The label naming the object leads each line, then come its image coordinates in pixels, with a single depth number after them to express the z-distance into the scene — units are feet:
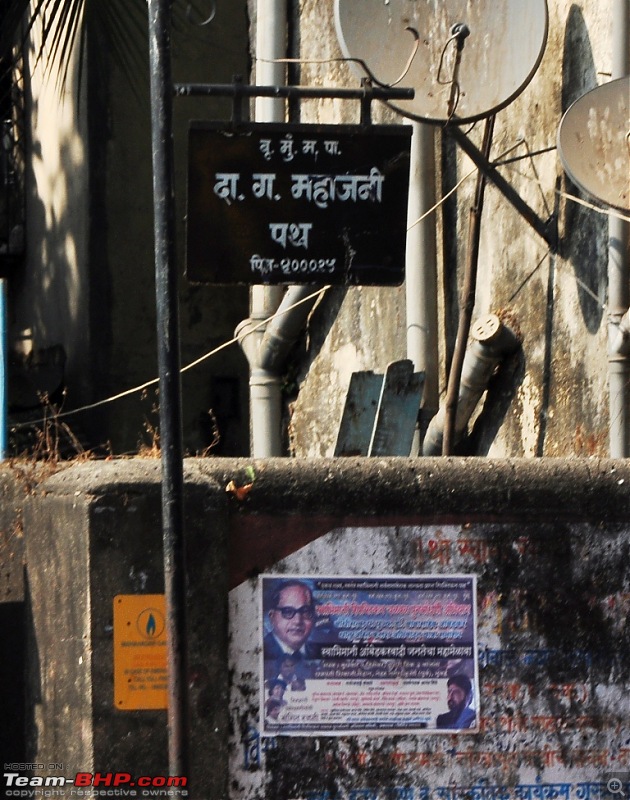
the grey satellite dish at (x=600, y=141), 37.60
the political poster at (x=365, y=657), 27.58
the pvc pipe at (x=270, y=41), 59.72
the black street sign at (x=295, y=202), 31.48
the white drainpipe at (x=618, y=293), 39.68
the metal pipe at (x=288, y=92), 30.04
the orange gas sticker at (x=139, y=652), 27.04
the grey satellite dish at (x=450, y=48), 41.86
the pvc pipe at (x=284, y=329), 57.93
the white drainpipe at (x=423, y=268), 49.70
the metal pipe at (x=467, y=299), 44.62
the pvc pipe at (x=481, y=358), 45.32
